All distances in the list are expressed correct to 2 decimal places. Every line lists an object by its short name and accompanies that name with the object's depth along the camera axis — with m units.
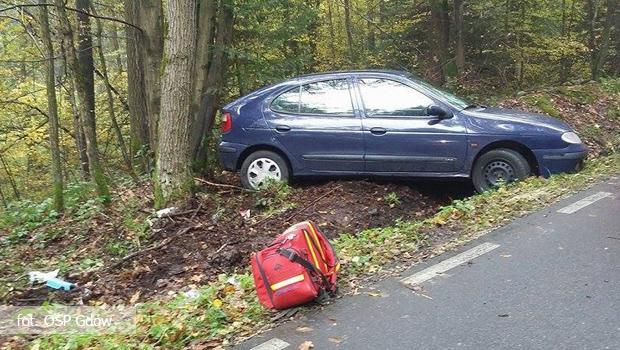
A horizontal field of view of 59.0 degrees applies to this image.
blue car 7.35
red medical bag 4.15
